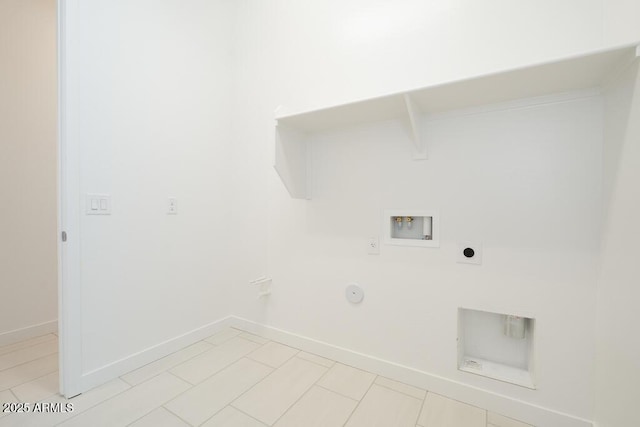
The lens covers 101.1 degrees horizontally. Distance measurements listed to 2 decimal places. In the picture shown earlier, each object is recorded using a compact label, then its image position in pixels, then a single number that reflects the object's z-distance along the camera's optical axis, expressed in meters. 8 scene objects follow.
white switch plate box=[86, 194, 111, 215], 1.43
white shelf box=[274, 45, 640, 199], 0.96
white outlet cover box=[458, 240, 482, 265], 1.28
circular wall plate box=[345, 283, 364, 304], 1.60
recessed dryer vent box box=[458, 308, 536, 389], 1.24
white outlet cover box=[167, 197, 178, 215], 1.83
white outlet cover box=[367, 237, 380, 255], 1.55
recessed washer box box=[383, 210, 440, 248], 1.38
